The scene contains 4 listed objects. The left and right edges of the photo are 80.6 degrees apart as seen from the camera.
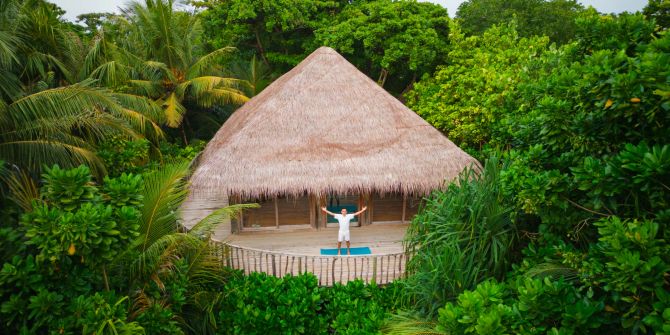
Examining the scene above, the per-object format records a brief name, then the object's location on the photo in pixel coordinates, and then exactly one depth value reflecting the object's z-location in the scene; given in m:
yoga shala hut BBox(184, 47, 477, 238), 9.15
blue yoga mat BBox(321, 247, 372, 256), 8.99
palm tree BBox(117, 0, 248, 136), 12.63
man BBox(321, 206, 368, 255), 8.48
